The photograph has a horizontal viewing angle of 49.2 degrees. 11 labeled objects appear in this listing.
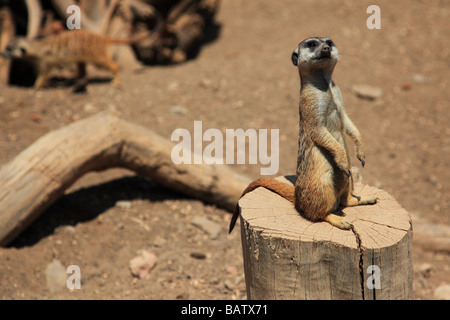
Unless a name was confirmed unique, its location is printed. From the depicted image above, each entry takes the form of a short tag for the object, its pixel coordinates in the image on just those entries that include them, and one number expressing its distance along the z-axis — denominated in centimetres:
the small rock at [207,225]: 381
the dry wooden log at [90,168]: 336
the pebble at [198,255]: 357
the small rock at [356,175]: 275
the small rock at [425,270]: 370
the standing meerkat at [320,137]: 211
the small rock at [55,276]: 328
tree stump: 209
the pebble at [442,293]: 340
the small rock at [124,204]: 394
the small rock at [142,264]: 340
